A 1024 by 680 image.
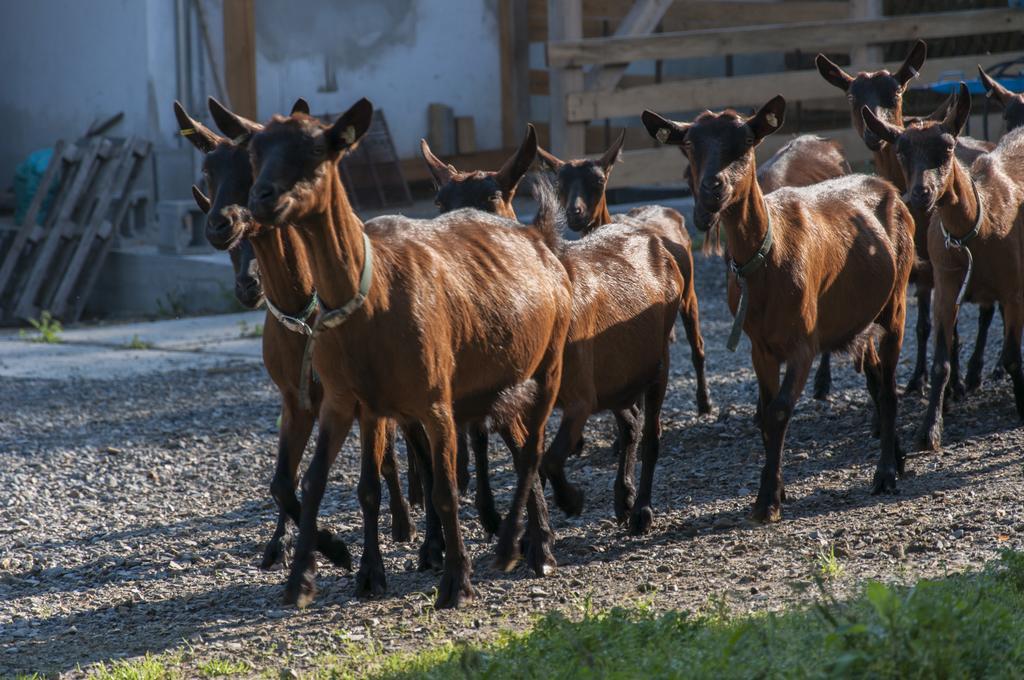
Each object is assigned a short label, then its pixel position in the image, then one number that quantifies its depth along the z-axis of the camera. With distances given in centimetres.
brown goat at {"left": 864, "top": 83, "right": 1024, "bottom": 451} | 1600
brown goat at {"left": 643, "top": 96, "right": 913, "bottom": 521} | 1369
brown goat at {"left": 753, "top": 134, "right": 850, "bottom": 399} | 2033
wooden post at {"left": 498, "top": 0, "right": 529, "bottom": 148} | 3441
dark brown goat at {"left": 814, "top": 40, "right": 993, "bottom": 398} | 1847
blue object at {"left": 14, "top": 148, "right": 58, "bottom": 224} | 3244
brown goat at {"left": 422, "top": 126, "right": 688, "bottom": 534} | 1333
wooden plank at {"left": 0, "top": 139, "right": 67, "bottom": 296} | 3142
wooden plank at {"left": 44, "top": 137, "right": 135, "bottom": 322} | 3084
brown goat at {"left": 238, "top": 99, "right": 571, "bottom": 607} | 1095
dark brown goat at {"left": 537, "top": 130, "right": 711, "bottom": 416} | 1772
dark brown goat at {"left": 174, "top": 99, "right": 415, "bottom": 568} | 1196
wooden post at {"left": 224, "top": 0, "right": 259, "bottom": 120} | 2920
